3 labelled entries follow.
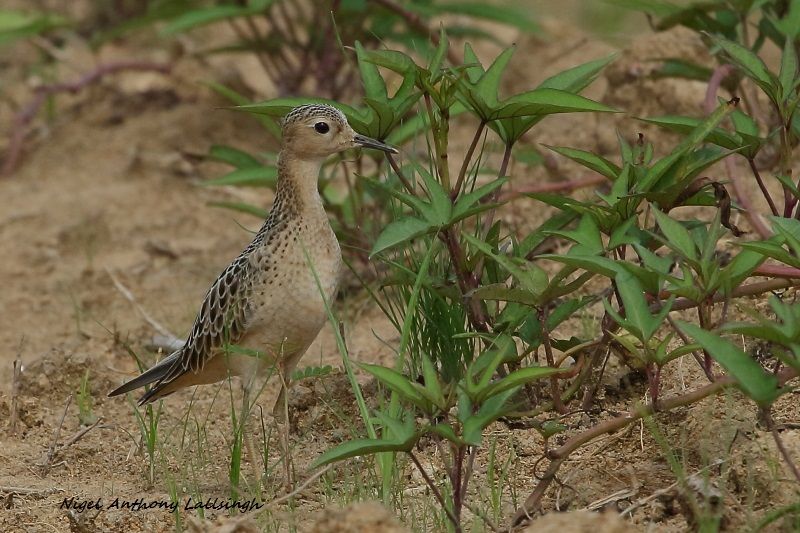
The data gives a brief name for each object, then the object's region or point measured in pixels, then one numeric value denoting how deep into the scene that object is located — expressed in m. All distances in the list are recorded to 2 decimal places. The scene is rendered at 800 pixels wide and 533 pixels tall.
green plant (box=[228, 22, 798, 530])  7.39
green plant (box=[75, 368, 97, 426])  10.38
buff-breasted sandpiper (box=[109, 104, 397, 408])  9.59
